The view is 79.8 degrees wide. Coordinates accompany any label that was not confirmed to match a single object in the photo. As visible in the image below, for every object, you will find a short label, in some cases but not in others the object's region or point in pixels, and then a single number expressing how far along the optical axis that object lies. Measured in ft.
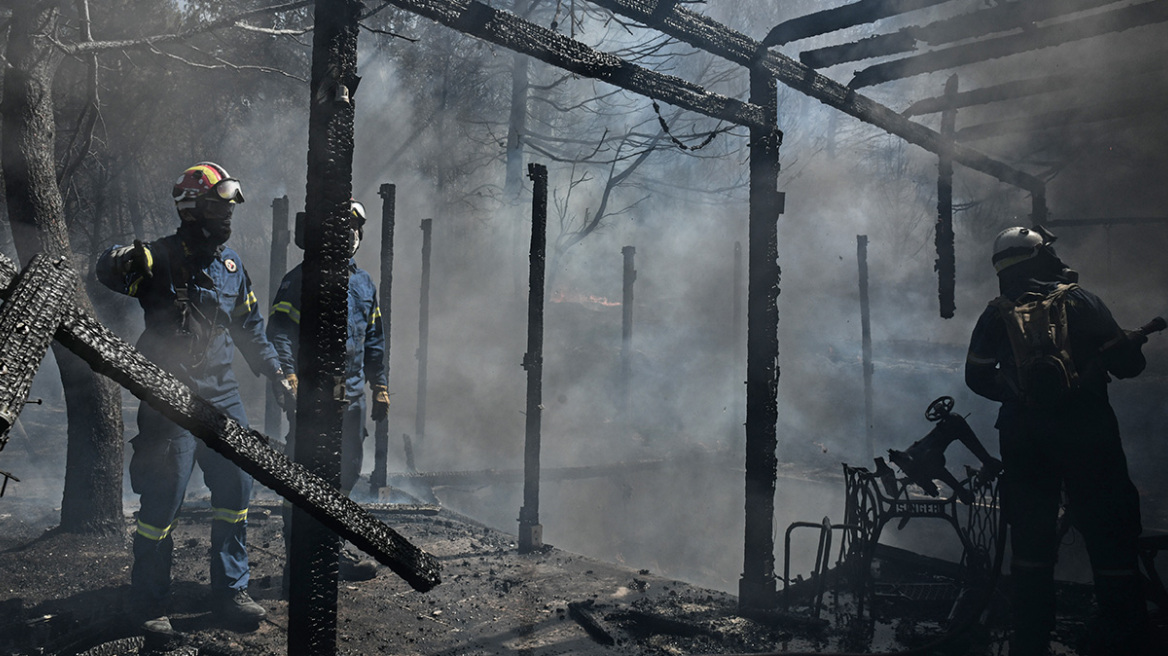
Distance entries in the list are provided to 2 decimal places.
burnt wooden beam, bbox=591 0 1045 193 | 14.73
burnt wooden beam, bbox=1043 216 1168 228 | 34.10
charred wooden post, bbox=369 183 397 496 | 27.14
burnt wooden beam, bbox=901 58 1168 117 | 28.55
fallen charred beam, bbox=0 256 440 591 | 5.99
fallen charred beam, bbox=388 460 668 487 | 33.14
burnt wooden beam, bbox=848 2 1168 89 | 22.99
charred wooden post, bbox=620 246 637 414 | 50.24
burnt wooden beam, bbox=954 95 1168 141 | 30.81
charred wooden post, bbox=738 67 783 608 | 17.60
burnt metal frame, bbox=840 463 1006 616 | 16.20
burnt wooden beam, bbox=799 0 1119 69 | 20.39
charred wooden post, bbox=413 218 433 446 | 42.24
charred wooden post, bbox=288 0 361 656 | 9.70
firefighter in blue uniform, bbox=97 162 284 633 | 13.15
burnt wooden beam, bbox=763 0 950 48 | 18.12
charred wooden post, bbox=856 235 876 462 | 48.14
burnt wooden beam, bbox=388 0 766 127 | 11.41
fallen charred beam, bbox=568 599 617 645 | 14.60
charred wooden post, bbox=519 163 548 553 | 22.07
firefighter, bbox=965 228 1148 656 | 12.87
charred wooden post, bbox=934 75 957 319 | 28.70
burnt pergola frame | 15.26
